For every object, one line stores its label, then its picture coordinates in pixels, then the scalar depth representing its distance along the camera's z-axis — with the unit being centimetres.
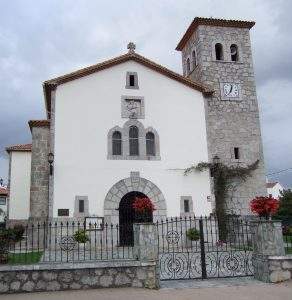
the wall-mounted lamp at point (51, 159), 1627
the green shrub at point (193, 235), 1621
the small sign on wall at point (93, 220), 1628
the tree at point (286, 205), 3665
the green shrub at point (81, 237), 1437
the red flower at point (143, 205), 1056
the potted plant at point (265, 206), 1023
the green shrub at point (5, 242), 945
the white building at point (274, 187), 6072
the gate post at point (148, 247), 926
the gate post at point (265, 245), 982
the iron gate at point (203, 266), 1027
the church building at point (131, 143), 1691
